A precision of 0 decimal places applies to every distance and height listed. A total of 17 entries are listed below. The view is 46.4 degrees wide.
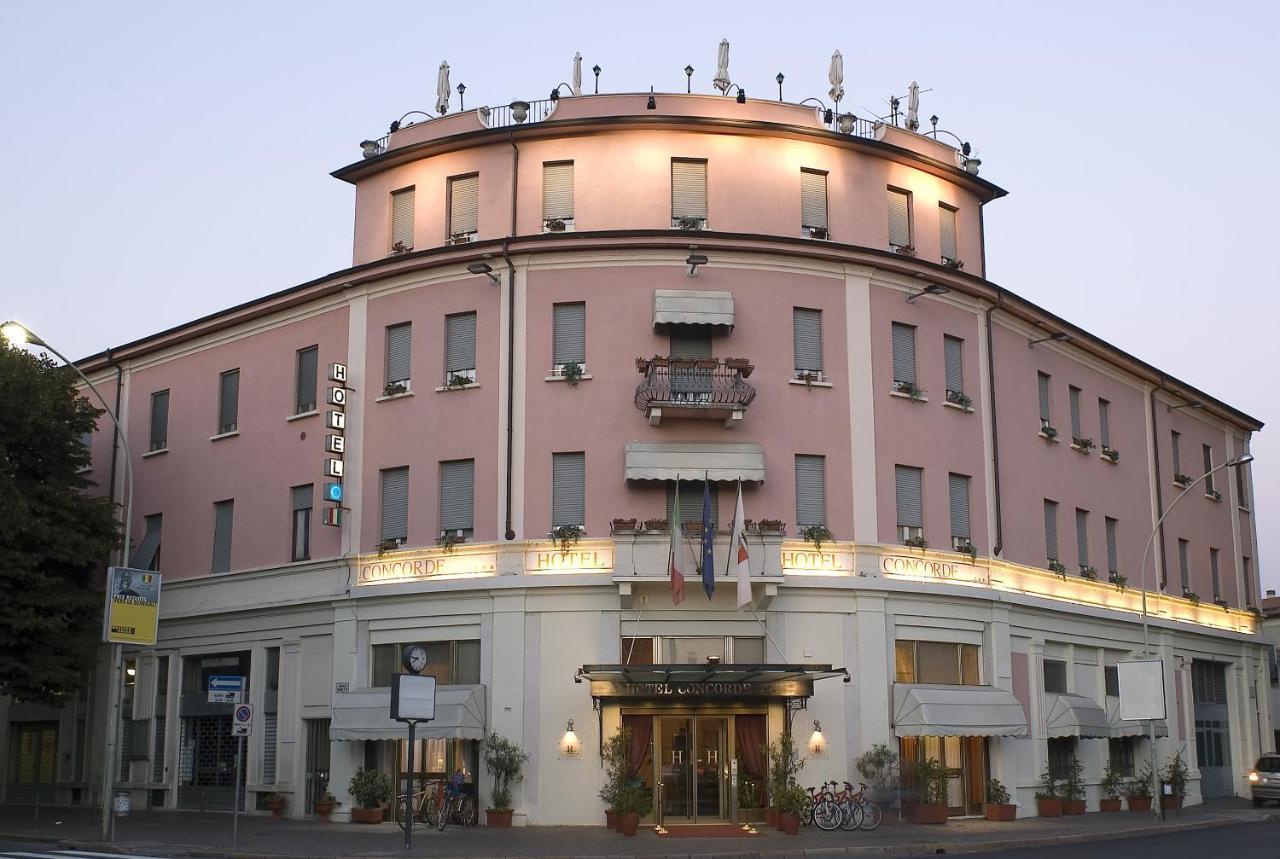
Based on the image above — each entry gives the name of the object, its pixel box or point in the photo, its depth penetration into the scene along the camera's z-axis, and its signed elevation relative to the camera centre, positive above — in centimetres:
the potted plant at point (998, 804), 3606 -191
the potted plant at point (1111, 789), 4031 -176
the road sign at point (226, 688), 3038 +74
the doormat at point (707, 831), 3194 -228
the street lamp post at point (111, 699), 3027 +56
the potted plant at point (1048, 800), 3791 -192
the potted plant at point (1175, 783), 4006 -157
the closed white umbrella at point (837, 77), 3953 +1688
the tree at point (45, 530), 3750 +499
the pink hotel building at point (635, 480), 3422 +598
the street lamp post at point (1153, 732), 3678 -20
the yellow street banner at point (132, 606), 3219 +254
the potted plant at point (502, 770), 3300 -99
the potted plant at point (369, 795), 3478 -161
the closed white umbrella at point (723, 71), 3869 +1668
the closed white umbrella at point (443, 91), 3988 +1669
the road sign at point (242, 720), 2992 +10
